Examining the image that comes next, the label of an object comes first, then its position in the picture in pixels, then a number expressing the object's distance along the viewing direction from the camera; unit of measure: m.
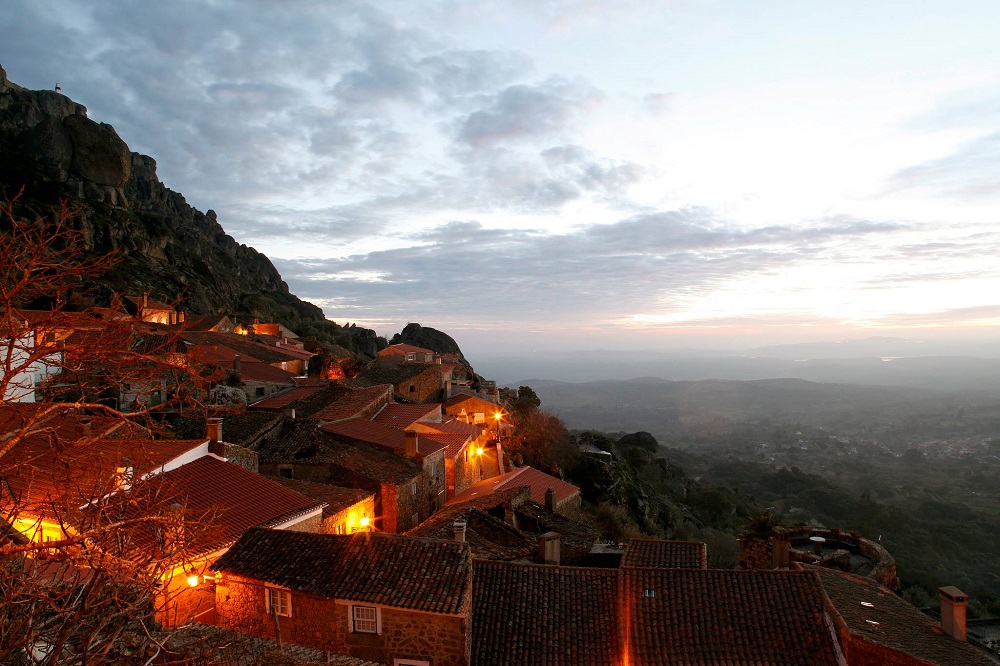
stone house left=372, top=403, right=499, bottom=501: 25.77
